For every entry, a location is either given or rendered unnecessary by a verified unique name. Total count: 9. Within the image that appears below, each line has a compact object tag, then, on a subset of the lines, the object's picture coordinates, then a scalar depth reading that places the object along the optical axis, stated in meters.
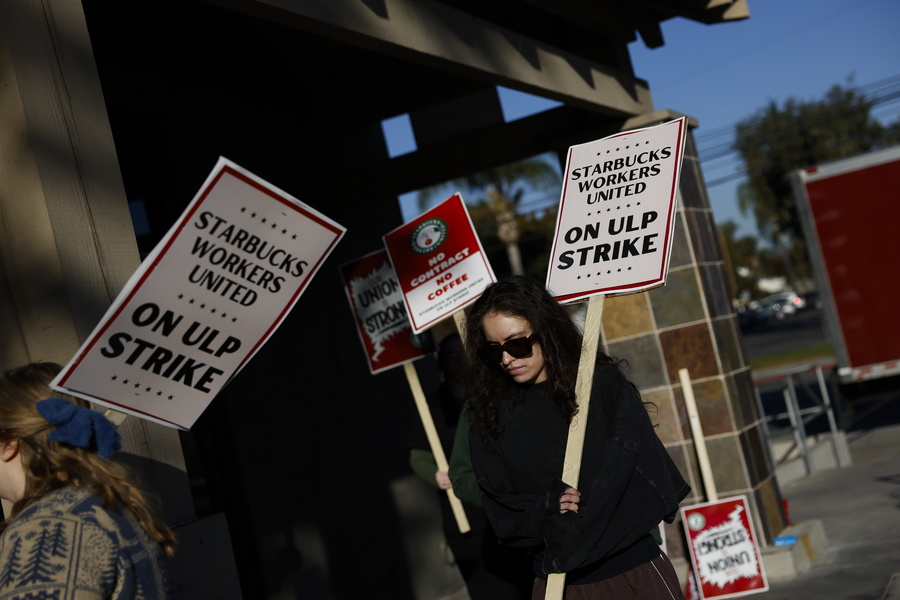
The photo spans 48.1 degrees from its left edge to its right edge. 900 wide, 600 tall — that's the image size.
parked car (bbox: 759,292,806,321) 62.66
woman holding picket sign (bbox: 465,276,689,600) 2.98
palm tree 38.12
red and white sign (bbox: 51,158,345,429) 2.54
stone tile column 7.21
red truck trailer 12.90
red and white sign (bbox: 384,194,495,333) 4.98
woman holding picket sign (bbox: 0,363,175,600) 2.05
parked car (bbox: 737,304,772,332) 61.06
